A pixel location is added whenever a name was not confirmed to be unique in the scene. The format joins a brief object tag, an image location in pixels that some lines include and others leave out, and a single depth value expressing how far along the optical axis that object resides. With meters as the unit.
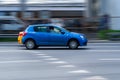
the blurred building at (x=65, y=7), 38.31
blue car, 21.19
